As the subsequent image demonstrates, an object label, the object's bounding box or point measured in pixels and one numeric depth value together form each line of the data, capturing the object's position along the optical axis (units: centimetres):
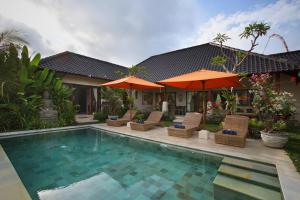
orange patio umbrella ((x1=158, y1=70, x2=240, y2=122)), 645
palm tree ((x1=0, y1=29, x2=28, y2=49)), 681
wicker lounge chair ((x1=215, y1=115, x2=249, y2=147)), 580
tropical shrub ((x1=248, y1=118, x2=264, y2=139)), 738
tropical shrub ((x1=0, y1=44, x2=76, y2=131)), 804
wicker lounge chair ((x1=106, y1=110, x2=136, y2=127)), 1032
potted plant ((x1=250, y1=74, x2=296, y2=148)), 577
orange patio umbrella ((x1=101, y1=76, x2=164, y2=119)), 900
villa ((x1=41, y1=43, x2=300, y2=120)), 1097
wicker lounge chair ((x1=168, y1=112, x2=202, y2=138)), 725
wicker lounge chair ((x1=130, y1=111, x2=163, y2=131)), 893
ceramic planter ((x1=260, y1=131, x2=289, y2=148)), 573
